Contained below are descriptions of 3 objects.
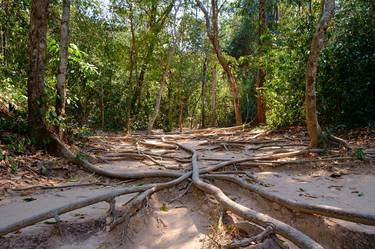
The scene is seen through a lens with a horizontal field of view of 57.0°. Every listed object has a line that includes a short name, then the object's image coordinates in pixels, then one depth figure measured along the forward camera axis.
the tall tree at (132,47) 15.75
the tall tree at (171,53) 15.20
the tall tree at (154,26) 16.16
